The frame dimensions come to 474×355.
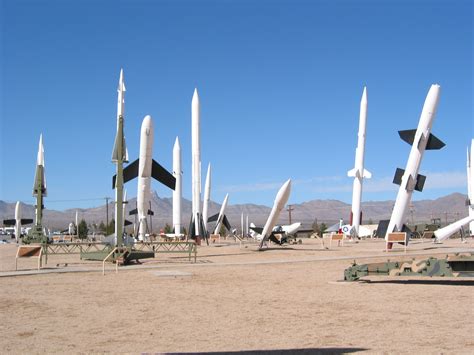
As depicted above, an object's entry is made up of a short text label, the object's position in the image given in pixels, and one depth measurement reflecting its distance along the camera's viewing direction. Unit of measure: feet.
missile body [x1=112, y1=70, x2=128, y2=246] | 64.69
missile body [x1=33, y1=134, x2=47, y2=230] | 101.91
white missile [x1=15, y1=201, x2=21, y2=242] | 165.89
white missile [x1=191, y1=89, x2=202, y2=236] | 123.03
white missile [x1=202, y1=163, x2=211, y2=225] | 145.69
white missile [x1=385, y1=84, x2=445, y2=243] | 84.48
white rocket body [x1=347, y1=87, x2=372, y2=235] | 130.11
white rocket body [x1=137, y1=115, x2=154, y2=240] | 88.69
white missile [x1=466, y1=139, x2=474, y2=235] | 130.84
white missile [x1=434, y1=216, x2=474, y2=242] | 95.61
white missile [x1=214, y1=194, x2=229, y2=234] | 150.61
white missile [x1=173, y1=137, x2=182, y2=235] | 136.05
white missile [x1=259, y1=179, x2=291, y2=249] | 86.12
